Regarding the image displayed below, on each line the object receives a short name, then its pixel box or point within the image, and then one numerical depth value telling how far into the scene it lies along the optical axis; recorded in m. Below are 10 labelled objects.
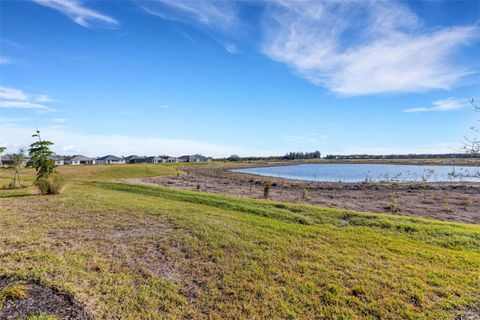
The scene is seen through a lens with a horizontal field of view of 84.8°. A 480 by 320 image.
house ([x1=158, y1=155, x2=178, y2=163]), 142.38
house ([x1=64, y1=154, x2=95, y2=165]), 99.74
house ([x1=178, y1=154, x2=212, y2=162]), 145.15
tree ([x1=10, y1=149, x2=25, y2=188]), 20.61
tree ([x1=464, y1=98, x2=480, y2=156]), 4.82
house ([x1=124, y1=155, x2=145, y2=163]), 126.61
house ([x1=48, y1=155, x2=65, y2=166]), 93.61
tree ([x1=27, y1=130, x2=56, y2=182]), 16.06
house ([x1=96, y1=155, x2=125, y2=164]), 113.36
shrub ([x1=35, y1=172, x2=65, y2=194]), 15.66
